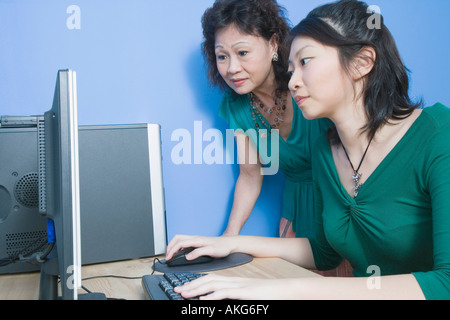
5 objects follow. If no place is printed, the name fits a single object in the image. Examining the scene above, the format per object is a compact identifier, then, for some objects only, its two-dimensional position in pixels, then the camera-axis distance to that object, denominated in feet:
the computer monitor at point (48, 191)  2.02
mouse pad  3.23
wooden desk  3.01
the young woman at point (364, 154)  2.99
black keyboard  2.52
